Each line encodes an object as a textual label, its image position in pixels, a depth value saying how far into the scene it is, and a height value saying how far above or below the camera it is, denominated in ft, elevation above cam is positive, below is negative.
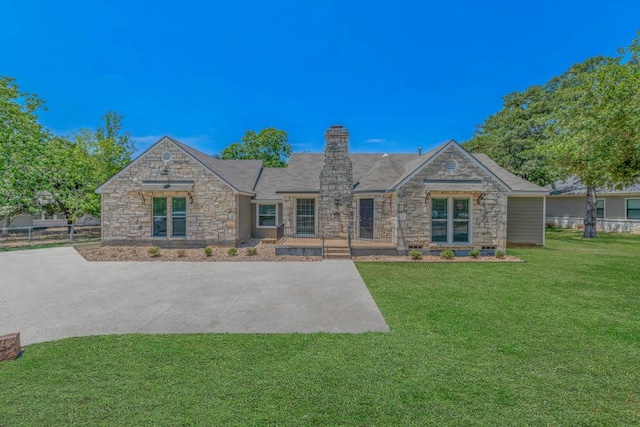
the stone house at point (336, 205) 40.75 +1.02
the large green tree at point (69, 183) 59.57 +6.04
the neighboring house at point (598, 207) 69.36 +1.16
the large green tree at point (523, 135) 74.02 +20.82
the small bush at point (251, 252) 41.06 -5.77
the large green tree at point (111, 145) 79.61 +20.29
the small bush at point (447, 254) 38.73 -5.74
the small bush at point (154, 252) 41.57 -5.86
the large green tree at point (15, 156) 53.98 +10.61
